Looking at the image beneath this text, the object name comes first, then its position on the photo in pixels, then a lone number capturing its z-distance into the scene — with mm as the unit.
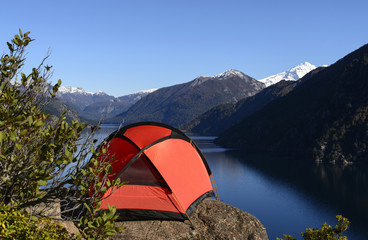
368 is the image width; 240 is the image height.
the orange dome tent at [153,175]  11109
